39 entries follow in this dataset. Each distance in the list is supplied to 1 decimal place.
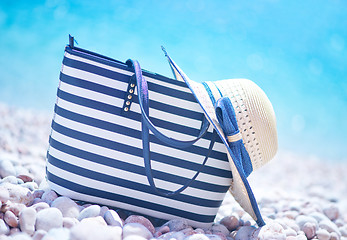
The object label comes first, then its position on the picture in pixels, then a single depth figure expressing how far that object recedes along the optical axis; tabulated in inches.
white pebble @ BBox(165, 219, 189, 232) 51.1
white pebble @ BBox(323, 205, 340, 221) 78.6
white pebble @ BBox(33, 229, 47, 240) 35.4
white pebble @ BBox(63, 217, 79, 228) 40.1
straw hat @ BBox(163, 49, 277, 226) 48.4
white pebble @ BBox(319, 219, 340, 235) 63.9
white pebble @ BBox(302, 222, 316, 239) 61.0
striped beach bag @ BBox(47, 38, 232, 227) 47.8
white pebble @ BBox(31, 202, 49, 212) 42.9
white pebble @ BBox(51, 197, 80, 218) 44.6
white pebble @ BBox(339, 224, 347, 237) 67.2
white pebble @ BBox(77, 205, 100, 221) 44.5
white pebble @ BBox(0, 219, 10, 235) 37.5
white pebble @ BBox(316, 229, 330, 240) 59.8
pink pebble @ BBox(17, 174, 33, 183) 62.2
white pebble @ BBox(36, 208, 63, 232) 38.3
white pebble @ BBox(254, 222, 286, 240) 48.2
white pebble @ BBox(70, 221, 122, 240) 32.7
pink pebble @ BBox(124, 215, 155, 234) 47.7
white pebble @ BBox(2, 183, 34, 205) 45.6
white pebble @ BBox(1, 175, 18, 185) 55.7
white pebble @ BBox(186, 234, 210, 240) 42.4
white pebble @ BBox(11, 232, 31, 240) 33.3
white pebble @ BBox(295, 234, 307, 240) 52.8
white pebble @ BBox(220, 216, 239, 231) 59.4
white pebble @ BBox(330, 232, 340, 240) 60.6
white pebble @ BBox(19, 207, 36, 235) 38.0
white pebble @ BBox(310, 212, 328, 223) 69.6
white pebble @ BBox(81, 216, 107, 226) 39.5
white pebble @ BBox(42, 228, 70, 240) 33.4
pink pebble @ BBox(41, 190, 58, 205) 49.0
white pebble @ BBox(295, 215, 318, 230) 64.6
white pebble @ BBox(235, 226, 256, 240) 51.7
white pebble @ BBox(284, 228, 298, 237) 55.2
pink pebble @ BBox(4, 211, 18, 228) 39.2
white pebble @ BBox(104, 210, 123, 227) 43.8
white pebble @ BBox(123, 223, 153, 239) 40.3
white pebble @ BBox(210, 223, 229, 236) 55.9
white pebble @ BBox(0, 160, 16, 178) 60.7
